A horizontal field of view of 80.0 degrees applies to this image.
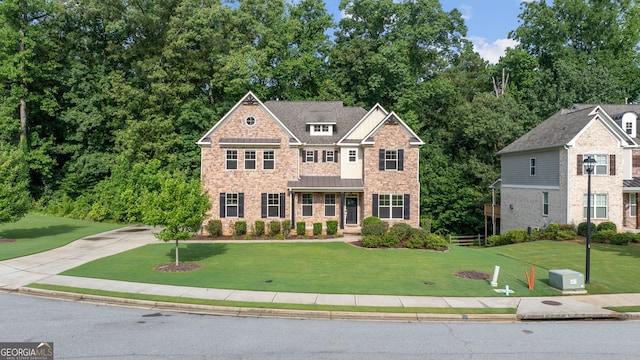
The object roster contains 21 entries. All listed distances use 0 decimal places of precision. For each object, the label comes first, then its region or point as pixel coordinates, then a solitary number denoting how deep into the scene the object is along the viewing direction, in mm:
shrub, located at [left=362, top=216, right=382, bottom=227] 26688
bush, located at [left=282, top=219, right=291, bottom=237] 27859
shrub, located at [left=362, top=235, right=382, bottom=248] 23031
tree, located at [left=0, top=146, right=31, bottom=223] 23516
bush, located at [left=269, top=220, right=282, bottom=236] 27500
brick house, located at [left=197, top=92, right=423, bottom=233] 28672
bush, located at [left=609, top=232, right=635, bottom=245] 23797
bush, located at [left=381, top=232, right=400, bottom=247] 23156
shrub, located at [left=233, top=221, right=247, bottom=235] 27734
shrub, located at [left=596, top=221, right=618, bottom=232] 26375
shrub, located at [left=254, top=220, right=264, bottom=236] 27625
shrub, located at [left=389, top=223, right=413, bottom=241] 23948
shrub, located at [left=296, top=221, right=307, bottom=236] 27844
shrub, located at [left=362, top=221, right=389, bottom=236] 25359
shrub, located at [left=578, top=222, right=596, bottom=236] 26297
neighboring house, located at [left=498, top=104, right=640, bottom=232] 27641
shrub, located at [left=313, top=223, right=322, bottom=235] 27875
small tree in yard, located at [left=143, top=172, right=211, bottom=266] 17328
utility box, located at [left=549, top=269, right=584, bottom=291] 14172
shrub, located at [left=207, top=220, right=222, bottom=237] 27125
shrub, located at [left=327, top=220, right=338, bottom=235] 27797
